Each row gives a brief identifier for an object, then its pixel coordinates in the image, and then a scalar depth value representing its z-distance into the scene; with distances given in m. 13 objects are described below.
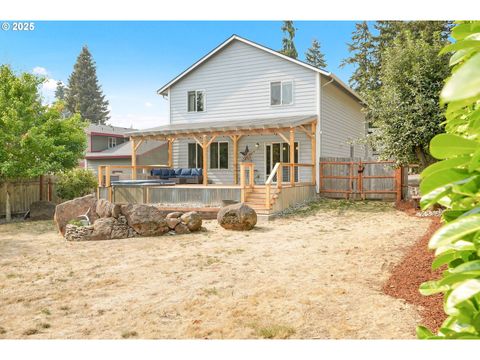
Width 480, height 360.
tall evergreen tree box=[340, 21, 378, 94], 25.88
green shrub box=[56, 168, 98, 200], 15.48
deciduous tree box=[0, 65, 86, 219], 12.04
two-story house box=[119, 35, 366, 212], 15.26
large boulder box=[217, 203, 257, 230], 9.82
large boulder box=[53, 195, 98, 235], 9.66
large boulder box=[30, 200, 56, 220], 13.35
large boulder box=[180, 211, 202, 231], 9.66
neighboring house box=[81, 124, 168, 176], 23.48
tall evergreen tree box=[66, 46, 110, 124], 36.63
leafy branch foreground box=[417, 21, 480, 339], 0.44
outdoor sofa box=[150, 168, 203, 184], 16.14
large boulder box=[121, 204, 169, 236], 9.27
